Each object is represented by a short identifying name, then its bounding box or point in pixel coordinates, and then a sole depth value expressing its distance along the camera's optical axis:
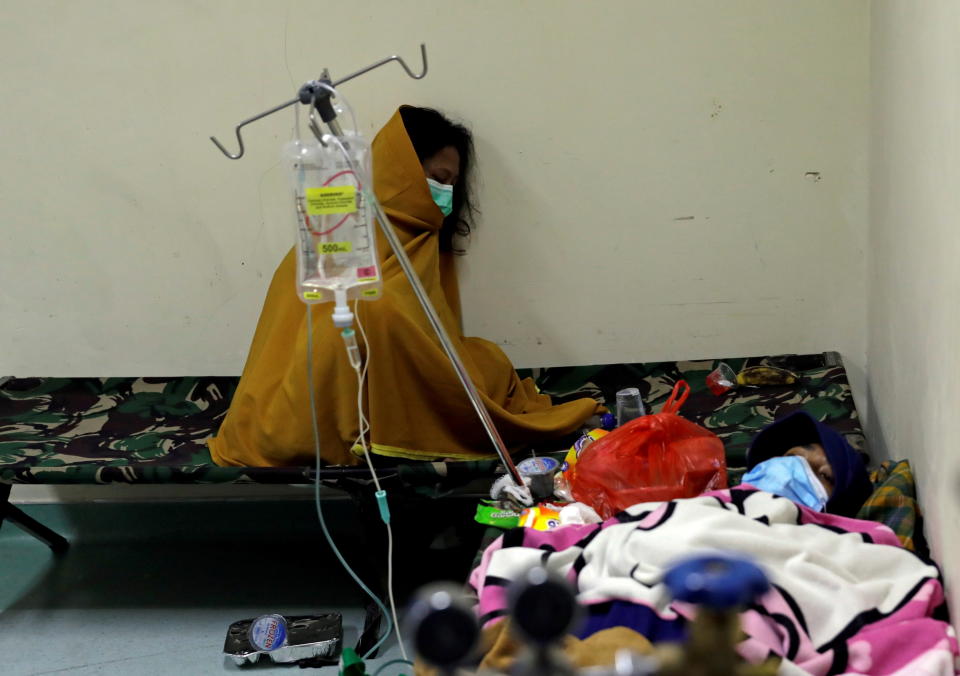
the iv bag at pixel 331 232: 1.69
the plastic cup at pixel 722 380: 2.65
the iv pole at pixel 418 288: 1.58
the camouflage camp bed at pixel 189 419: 2.25
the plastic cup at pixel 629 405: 2.38
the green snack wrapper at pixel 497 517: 1.92
